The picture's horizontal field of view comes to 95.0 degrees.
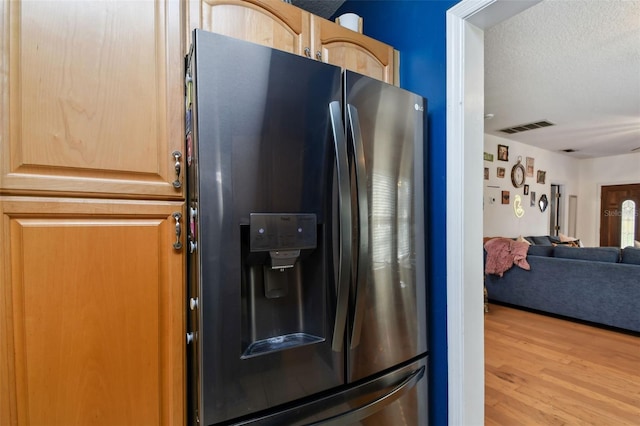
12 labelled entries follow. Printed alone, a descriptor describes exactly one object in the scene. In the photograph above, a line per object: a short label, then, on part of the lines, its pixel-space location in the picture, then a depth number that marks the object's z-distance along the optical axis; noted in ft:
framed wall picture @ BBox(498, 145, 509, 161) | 16.93
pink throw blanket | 12.02
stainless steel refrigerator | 2.59
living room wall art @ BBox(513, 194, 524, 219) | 17.57
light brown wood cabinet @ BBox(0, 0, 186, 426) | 2.43
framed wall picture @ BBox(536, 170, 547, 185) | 19.54
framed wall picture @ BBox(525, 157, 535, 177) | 18.69
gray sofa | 9.59
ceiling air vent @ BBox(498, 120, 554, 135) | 14.39
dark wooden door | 20.36
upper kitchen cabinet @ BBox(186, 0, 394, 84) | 3.24
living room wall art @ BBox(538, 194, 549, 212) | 19.49
